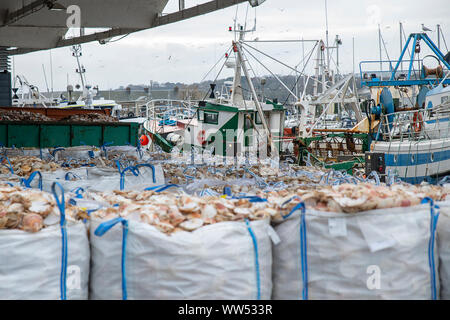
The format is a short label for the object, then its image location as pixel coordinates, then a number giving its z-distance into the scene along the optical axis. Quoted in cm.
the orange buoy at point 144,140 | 1815
